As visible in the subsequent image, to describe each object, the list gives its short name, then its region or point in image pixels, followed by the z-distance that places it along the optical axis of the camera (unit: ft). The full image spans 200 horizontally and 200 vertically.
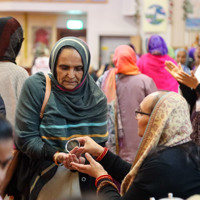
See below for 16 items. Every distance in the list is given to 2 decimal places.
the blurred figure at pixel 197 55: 15.01
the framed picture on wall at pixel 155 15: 43.37
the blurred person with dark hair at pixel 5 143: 4.60
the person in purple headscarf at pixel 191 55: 25.98
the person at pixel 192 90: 11.93
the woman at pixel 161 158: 6.61
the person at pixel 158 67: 18.57
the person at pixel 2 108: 8.69
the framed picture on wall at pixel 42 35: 49.26
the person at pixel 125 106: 15.11
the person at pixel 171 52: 27.14
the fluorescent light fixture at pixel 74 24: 49.38
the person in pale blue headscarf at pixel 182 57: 24.80
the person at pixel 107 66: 32.12
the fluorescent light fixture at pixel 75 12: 47.02
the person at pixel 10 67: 10.41
